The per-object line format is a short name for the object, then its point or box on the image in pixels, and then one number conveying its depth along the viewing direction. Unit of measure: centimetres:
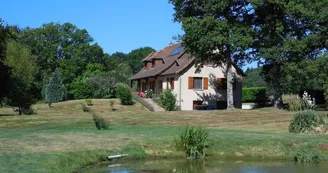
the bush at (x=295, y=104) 3594
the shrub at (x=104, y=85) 6148
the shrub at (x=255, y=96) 5126
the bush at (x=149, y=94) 5236
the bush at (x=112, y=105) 4579
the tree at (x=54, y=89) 6297
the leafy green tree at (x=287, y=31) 3591
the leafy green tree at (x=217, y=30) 3678
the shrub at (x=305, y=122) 2094
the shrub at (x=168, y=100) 4219
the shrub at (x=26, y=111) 3534
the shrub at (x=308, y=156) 1506
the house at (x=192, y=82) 4875
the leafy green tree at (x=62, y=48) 7806
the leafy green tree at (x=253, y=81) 10219
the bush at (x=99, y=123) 2136
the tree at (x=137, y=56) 11962
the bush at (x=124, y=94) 4831
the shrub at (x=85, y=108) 4424
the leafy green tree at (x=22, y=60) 5324
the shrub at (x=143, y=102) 4426
